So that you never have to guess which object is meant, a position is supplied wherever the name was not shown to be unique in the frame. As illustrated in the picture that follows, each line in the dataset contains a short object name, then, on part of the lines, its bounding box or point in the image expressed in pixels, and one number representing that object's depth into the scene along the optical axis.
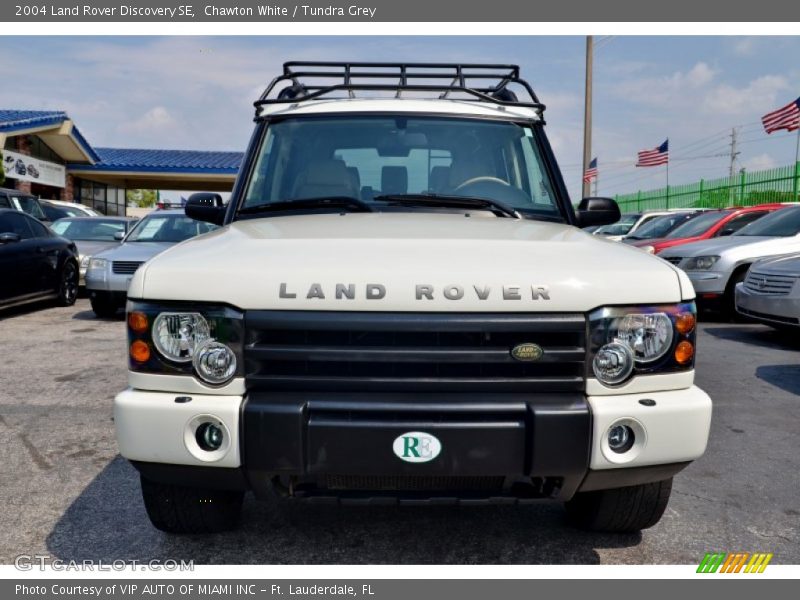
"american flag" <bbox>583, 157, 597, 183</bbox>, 23.67
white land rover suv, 2.53
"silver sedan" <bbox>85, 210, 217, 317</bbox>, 10.25
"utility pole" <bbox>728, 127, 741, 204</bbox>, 62.17
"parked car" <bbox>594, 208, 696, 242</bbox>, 18.02
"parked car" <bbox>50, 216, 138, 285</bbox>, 13.98
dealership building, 26.36
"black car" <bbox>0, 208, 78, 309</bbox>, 10.11
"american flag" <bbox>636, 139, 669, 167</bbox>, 26.66
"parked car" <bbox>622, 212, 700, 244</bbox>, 14.80
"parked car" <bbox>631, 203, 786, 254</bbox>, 12.49
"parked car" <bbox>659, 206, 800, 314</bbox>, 10.38
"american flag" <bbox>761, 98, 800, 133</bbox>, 18.89
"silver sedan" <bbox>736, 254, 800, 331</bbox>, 8.11
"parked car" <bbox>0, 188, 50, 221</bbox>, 14.79
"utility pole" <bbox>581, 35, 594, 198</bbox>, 23.02
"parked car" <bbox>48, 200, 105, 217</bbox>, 21.42
